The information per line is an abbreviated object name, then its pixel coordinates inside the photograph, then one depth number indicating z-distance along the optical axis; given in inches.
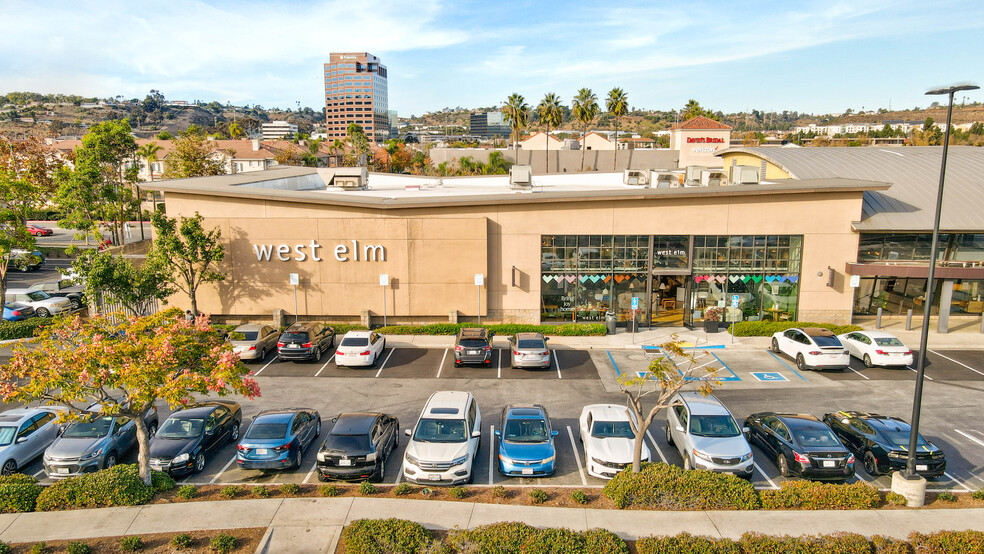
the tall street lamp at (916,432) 544.1
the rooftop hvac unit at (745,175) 1285.7
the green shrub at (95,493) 531.8
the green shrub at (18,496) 524.1
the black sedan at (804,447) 604.4
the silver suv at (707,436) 605.9
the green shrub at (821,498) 537.6
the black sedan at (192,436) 610.1
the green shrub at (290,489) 562.4
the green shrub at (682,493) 537.3
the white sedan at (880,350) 966.4
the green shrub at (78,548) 455.2
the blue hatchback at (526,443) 606.2
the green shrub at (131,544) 465.1
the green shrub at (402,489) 562.3
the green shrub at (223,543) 466.3
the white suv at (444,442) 587.2
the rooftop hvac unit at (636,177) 1558.8
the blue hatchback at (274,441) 610.2
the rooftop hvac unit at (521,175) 1441.9
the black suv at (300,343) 1003.9
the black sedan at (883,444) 603.8
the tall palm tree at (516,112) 3464.6
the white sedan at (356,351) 980.6
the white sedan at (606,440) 610.5
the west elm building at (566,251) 1179.3
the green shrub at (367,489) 563.2
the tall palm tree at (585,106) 3393.2
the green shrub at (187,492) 549.3
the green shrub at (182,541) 466.3
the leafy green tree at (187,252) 1096.2
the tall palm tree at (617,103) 3521.2
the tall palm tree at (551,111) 3403.1
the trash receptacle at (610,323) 1188.5
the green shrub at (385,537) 460.4
